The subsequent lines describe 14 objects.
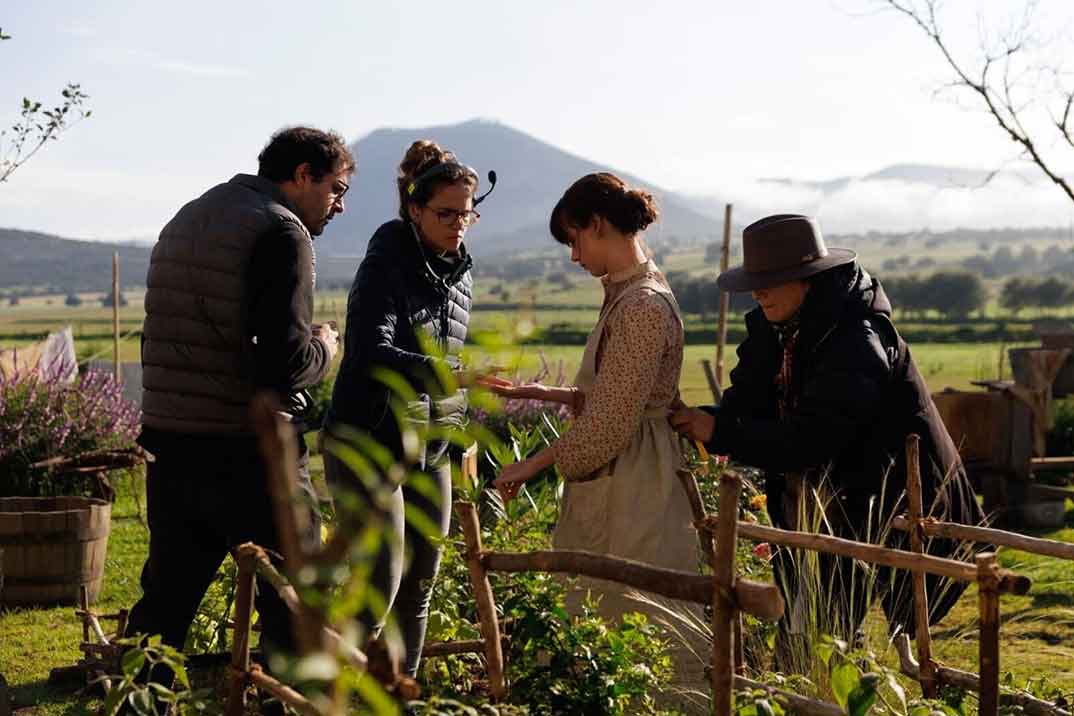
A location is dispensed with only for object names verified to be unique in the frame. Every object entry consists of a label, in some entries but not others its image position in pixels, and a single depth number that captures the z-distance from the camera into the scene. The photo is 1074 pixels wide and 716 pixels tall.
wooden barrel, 5.43
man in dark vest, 2.99
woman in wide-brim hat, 3.17
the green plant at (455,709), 1.95
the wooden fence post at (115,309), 11.51
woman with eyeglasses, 3.21
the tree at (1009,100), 7.56
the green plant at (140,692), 2.09
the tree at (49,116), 5.51
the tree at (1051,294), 95.50
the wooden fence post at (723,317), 8.77
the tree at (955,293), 99.94
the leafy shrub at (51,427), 7.27
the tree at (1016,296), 94.19
